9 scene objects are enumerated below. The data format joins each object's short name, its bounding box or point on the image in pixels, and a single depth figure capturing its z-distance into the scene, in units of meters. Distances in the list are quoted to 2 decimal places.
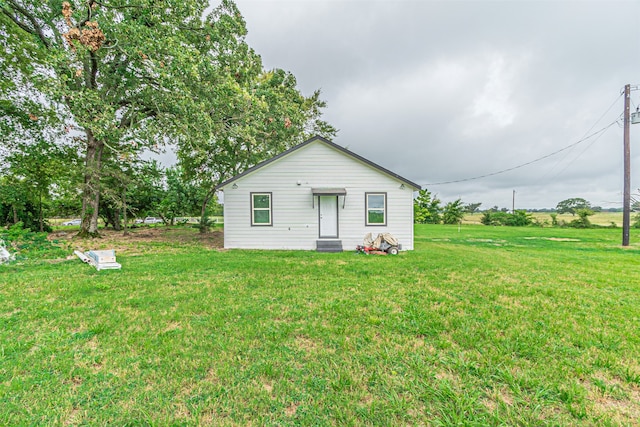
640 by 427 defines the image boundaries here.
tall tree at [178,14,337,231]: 10.48
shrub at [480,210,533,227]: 27.97
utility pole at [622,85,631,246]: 11.24
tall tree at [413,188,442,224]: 31.66
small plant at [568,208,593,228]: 24.06
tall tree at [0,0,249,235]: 8.63
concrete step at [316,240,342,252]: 9.67
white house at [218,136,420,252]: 10.12
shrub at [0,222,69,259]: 7.62
